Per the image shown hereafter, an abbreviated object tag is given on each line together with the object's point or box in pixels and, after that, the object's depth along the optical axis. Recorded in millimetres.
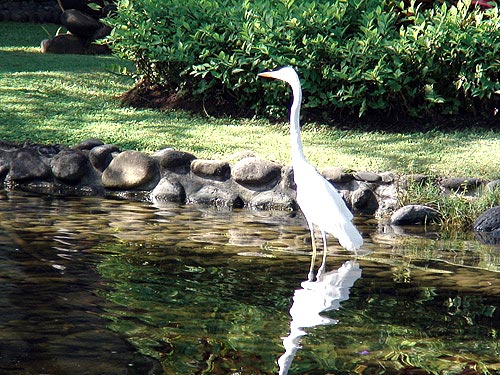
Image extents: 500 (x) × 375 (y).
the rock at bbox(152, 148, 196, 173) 15391
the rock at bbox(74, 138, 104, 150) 16047
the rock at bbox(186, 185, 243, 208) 14977
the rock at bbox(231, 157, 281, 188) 14766
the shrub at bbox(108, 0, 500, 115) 17094
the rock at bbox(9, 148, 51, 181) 15727
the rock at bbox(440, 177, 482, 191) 14156
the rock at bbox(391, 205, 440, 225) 13750
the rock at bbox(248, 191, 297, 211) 14719
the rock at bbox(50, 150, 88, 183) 15586
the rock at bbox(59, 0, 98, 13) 30391
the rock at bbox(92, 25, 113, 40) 28469
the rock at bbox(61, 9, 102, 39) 28359
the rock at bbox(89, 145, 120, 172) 15693
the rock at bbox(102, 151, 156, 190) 15352
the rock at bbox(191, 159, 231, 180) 15078
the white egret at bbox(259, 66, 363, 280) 10961
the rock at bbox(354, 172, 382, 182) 14484
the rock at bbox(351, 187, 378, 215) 14414
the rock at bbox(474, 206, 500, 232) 13180
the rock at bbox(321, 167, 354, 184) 14547
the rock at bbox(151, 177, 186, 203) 15148
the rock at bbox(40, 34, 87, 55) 28234
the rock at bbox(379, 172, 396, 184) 14484
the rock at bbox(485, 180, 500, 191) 13900
